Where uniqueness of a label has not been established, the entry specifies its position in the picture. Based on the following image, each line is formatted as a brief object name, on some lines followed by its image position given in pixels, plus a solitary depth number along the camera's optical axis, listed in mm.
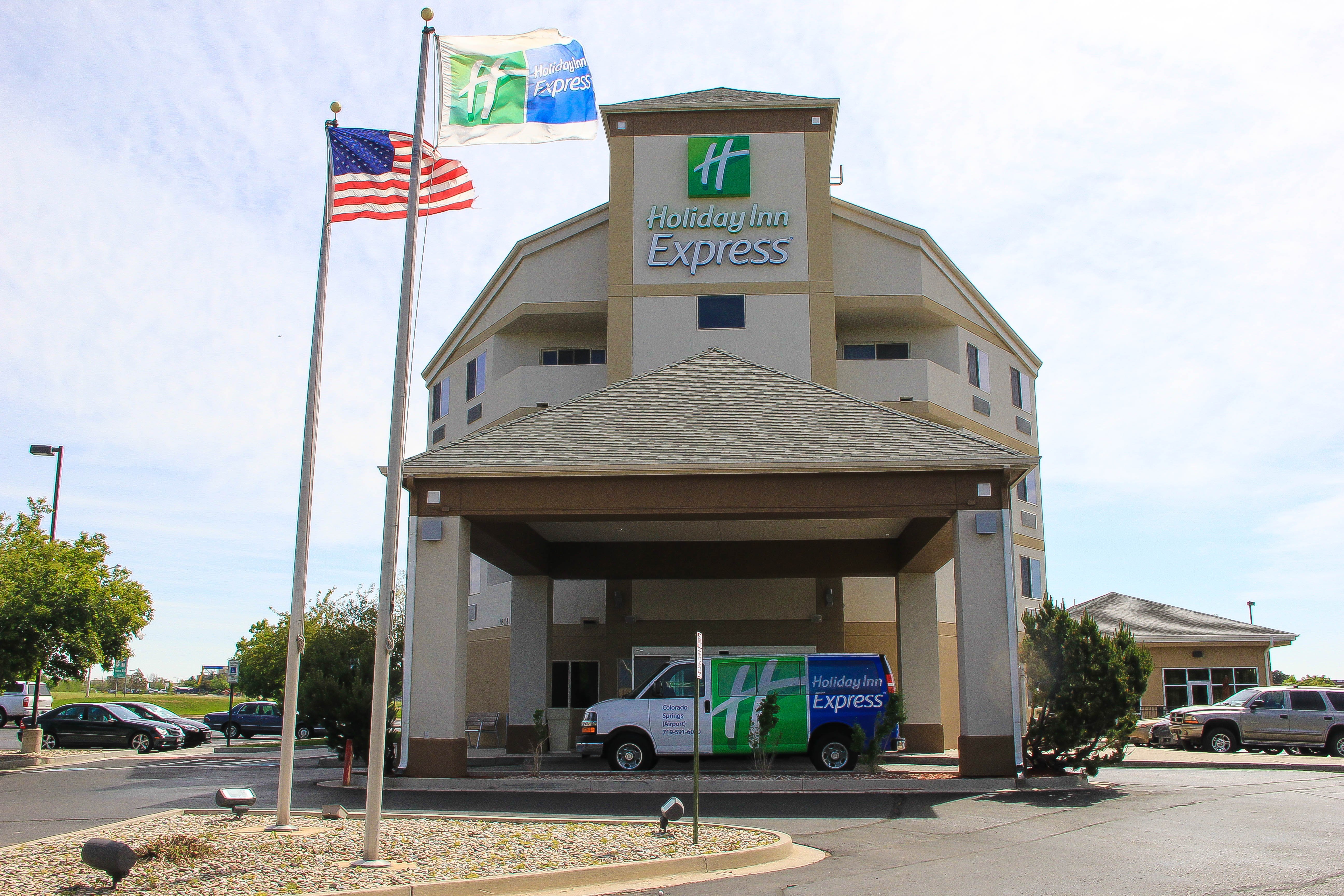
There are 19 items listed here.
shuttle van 17891
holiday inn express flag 10594
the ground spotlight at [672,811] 10781
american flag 11656
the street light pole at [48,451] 31250
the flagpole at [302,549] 10898
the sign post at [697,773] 10383
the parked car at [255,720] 38969
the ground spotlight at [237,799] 11438
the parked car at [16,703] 41219
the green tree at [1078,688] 16391
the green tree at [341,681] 18109
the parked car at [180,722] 31406
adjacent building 35719
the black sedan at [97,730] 29172
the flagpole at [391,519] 9086
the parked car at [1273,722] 24781
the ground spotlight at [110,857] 7758
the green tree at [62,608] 23781
